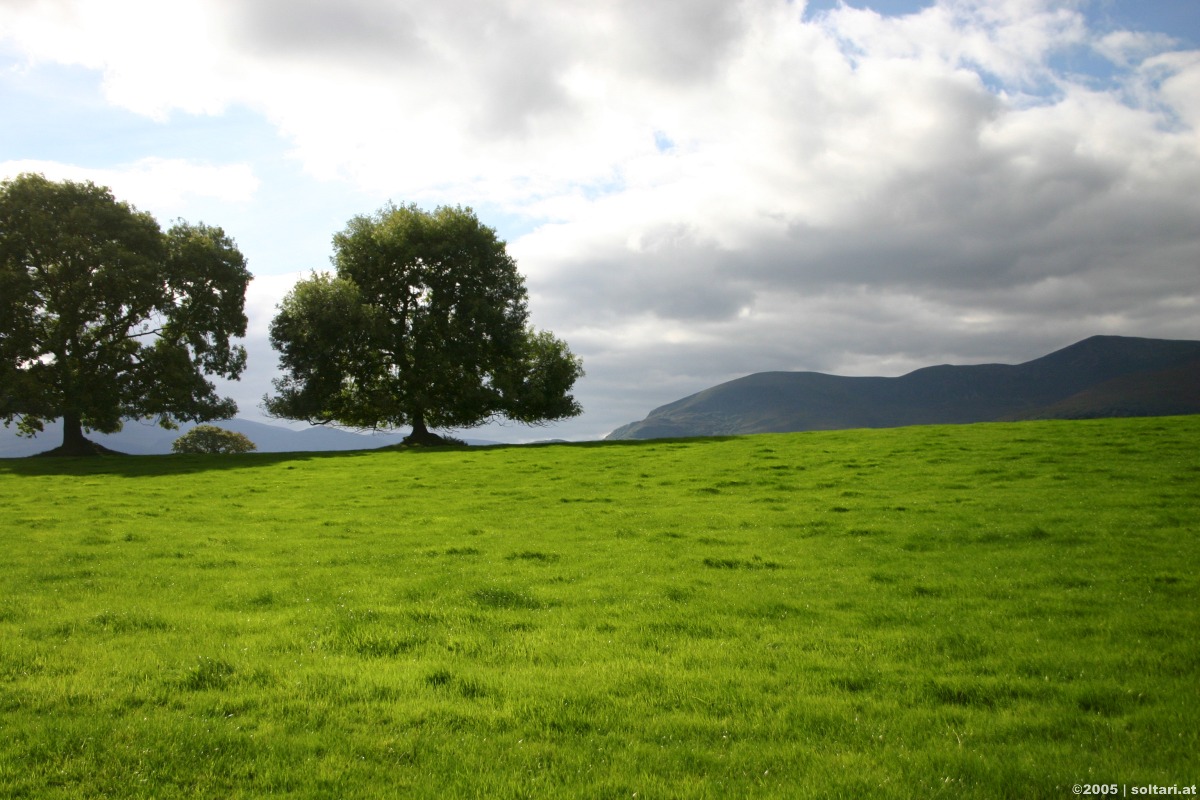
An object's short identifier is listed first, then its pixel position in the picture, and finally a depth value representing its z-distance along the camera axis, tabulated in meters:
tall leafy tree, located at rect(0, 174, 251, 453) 48.62
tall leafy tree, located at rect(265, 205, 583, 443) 56.25
